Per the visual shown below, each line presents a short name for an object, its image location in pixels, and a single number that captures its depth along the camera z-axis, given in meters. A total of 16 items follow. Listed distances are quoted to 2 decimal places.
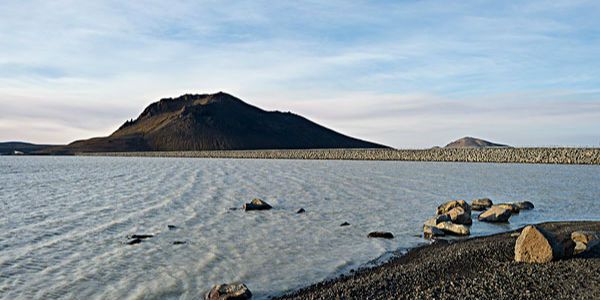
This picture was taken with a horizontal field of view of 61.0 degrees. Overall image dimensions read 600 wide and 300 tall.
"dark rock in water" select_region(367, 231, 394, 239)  17.65
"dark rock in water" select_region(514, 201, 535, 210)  25.23
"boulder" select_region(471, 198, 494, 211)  25.38
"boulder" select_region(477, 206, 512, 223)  21.04
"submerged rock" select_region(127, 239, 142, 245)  16.72
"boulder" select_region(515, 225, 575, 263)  12.00
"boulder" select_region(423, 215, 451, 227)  18.72
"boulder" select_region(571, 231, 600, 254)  12.95
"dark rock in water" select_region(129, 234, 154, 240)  17.57
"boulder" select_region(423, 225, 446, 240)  17.69
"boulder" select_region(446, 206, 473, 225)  20.02
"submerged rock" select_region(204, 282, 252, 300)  10.62
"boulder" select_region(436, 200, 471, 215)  21.81
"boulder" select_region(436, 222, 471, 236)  17.89
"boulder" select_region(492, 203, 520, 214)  22.76
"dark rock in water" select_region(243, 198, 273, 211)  24.97
